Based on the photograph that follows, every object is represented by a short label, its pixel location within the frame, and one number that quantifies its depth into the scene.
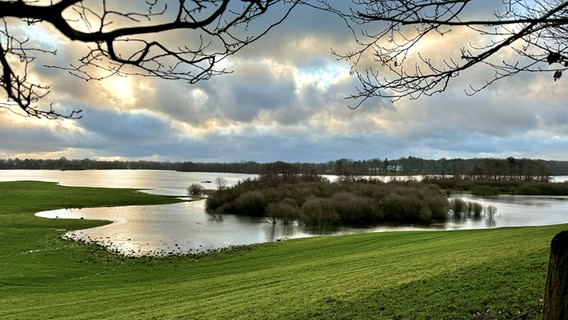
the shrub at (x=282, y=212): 43.62
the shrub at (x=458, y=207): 47.66
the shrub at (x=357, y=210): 44.25
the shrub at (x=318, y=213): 41.78
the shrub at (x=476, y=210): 44.44
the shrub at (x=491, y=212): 42.84
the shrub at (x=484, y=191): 82.62
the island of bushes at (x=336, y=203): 43.69
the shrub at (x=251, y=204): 51.62
